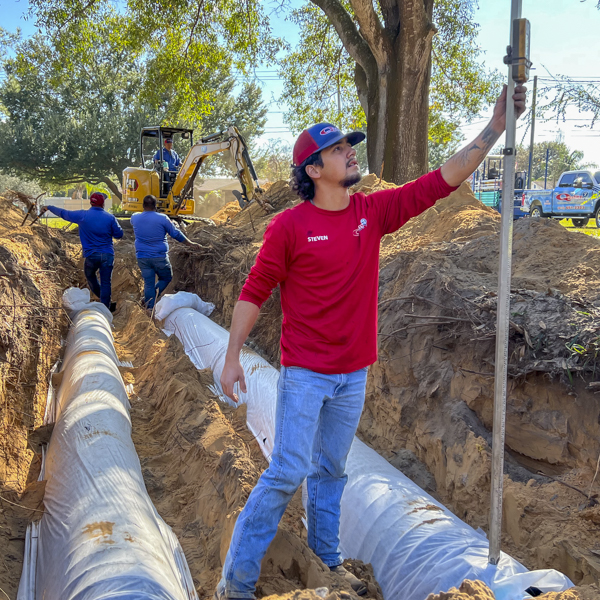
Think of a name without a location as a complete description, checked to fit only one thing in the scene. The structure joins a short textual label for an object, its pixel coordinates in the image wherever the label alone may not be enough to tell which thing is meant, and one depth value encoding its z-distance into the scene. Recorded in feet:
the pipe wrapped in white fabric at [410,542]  7.89
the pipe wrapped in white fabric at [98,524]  7.80
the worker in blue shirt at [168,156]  49.57
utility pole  92.36
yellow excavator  40.52
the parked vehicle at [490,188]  72.98
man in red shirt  8.20
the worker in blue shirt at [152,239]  28.76
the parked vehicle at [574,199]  62.95
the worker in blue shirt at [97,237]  28.71
